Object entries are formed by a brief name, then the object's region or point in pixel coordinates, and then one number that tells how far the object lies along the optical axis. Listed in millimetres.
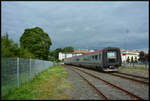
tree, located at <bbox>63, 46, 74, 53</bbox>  143250
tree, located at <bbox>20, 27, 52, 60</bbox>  32031
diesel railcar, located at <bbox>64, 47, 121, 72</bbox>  16109
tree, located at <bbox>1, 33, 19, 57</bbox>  8891
